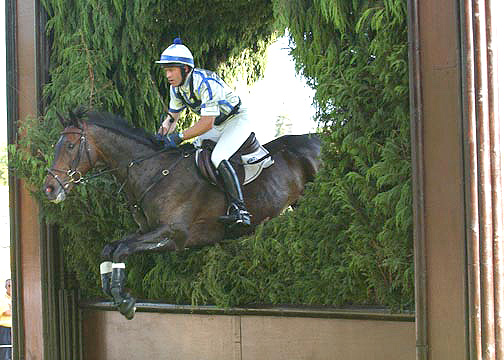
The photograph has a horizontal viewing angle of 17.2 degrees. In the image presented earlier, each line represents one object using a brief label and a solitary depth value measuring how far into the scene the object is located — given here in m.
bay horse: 13.12
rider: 13.47
